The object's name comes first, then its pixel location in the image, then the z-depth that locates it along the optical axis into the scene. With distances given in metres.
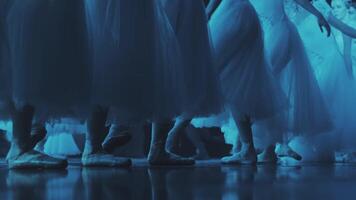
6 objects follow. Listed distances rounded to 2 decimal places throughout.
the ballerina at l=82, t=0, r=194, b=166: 4.42
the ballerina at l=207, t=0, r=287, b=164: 6.09
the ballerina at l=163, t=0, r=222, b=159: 5.19
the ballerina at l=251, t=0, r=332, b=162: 6.96
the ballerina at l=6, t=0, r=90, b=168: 4.01
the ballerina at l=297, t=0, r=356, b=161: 8.00
